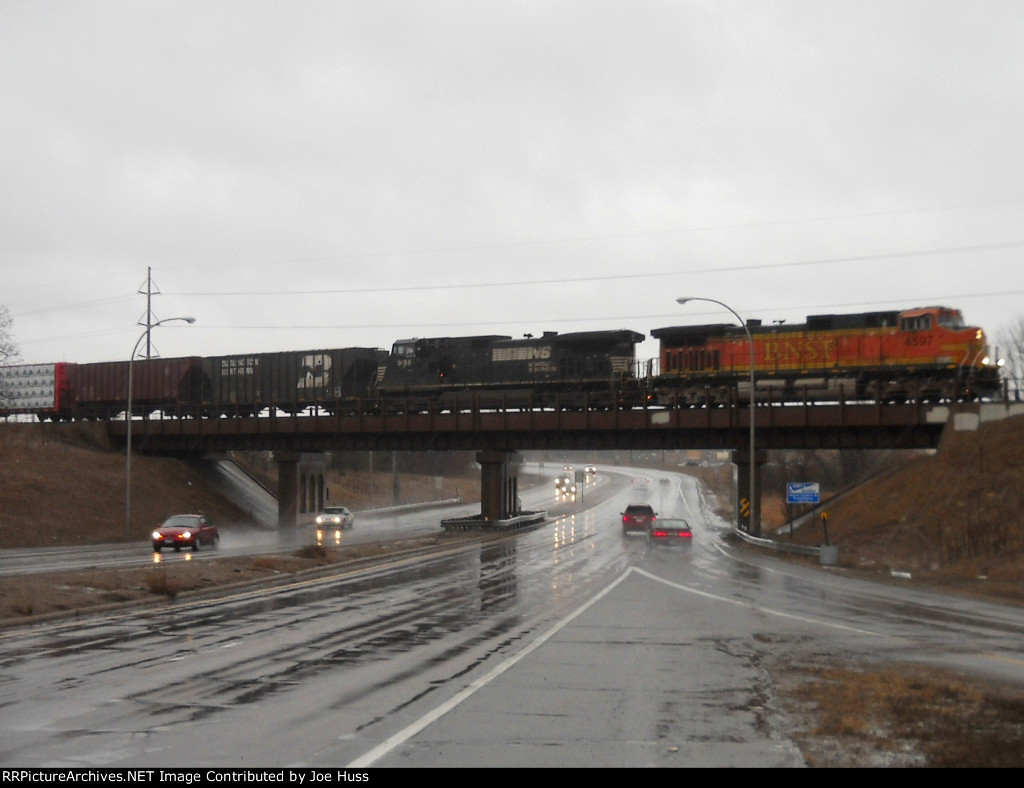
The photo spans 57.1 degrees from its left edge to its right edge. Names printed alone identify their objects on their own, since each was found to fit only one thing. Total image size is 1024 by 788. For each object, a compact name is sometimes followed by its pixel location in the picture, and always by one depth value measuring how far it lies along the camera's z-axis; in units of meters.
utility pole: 58.30
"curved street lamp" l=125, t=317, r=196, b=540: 46.59
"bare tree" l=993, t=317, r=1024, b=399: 106.44
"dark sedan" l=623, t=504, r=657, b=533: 53.28
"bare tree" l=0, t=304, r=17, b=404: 69.81
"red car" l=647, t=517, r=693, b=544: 46.06
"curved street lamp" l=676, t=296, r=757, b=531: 39.39
